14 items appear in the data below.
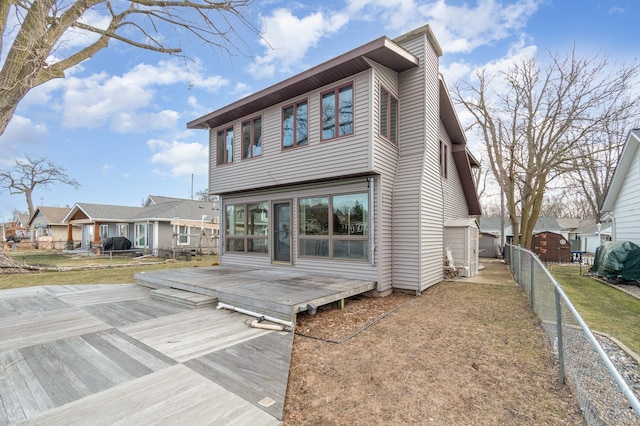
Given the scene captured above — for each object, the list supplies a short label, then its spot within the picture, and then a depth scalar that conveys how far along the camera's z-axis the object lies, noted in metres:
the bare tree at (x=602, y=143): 13.75
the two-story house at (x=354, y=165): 6.96
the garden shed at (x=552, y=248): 19.87
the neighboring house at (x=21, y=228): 35.70
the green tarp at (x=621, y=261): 9.39
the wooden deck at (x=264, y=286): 5.02
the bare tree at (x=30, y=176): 32.66
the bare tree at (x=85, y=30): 7.22
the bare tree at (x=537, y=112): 13.13
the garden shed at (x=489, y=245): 22.41
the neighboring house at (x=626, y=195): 9.77
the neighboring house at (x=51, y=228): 28.87
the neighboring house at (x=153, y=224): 20.77
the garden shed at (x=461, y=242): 10.00
